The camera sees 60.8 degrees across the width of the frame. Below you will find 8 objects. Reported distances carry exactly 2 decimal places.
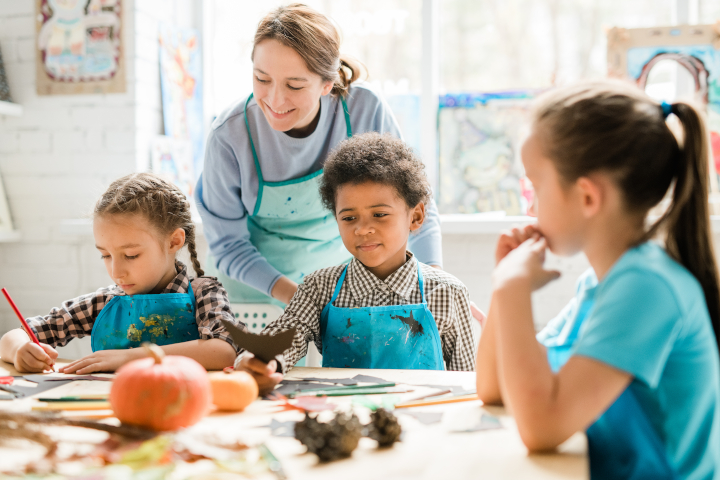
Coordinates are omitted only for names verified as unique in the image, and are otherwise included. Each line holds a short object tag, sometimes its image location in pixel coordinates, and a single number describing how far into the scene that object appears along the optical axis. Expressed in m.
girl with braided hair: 1.32
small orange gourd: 0.83
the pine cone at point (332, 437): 0.64
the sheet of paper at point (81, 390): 0.92
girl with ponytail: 0.67
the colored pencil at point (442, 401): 0.86
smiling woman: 1.49
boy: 1.23
